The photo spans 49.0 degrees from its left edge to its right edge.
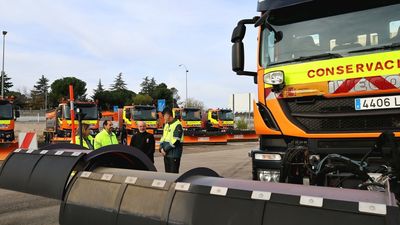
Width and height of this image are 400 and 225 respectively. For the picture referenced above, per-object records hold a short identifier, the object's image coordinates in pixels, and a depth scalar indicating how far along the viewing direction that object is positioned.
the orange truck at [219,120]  36.91
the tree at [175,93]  110.38
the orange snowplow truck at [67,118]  23.70
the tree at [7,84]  103.62
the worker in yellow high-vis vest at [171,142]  7.98
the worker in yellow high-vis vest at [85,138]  8.38
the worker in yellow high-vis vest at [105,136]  8.27
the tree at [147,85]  128.55
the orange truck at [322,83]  4.73
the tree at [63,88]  96.69
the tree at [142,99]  90.74
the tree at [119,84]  128.98
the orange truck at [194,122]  28.64
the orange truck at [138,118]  28.25
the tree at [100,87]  127.44
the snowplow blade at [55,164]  3.78
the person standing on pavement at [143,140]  8.59
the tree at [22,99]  103.21
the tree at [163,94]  101.12
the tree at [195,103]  92.50
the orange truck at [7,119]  19.52
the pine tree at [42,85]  132.75
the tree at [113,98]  92.03
